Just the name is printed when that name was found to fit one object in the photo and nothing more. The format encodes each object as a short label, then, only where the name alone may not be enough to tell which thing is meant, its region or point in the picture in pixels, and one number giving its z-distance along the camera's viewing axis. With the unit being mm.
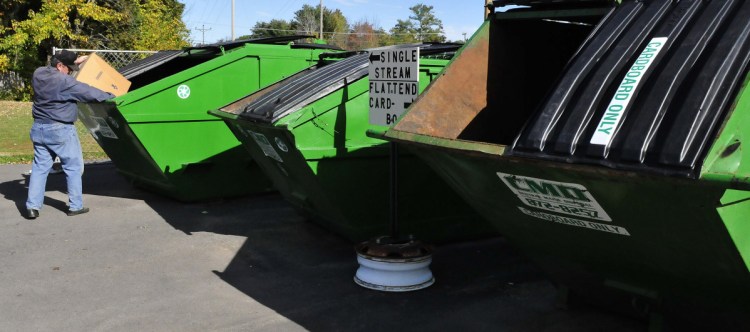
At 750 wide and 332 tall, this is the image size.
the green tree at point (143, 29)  22359
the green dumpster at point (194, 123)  6773
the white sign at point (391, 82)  4473
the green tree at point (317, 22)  53188
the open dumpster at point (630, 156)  2469
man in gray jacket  6582
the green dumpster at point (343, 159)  5090
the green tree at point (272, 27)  52219
